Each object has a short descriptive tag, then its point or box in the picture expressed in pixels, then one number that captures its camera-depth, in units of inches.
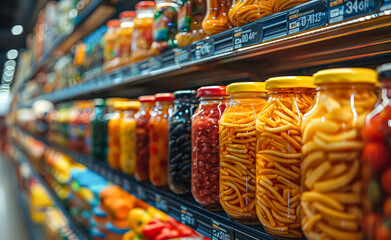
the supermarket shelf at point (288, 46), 22.7
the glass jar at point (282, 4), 28.4
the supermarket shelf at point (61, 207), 88.7
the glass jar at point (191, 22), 42.0
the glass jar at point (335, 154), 18.9
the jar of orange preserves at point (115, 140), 63.9
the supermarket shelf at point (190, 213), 30.1
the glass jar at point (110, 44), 72.6
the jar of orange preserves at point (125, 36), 66.3
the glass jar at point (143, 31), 57.5
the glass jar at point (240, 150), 29.8
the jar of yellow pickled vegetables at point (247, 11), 31.0
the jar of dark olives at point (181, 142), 41.5
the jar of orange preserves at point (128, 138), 56.2
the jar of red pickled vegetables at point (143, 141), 51.5
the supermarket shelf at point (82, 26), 83.1
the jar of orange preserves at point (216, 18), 37.3
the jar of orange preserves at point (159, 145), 47.3
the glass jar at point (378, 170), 15.5
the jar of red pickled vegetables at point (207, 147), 35.2
